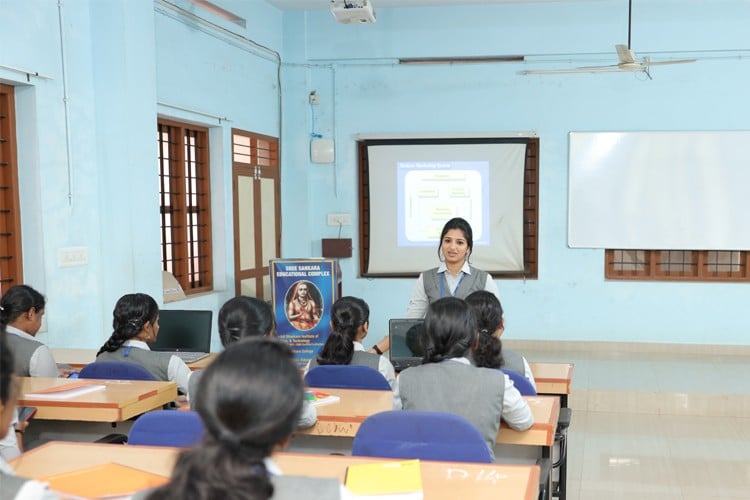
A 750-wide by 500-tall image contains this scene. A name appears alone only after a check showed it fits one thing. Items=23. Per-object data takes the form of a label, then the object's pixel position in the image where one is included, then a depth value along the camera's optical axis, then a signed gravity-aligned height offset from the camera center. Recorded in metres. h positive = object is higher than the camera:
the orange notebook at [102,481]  1.79 -0.70
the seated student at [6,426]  1.33 -0.43
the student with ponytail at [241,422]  1.07 -0.34
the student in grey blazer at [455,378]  2.36 -0.56
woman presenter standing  4.01 -0.39
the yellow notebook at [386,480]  1.78 -0.69
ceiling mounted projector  5.91 +1.62
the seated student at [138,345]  3.38 -0.64
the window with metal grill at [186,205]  6.04 +0.03
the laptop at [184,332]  4.16 -0.71
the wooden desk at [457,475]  1.84 -0.72
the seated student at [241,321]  2.93 -0.46
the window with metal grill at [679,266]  7.37 -0.63
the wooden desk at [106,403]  2.79 -0.76
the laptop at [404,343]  3.63 -0.69
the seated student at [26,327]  3.32 -0.55
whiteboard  7.19 +0.15
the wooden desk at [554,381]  3.46 -0.83
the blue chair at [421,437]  2.10 -0.68
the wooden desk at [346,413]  2.67 -0.77
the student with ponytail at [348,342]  3.30 -0.61
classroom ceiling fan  5.20 +1.07
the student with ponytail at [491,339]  3.04 -0.56
